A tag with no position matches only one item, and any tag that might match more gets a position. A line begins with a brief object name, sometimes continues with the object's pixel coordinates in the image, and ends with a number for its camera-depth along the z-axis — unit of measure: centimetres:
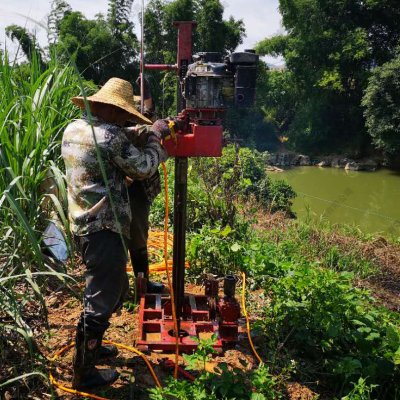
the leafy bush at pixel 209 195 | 450
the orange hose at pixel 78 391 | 190
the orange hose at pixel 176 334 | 212
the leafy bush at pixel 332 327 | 213
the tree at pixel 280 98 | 2520
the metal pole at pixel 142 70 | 216
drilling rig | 221
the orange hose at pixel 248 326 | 230
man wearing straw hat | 195
